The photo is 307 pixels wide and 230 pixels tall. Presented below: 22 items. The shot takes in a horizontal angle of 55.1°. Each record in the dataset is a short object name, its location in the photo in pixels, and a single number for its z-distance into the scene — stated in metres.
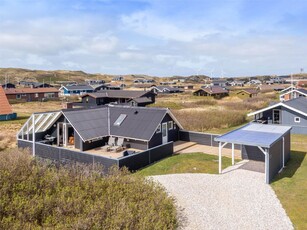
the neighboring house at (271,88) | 98.50
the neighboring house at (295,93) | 49.24
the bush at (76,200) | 8.15
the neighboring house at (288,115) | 31.42
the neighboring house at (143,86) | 114.70
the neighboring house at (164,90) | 104.56
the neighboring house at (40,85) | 105.65
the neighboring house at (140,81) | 172.05
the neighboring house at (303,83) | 104.06
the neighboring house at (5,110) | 43.00
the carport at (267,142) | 16.16
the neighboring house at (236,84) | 146.93
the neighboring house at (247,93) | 76.75
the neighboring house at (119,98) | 60.54
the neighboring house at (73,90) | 96.67
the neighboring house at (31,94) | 75.56
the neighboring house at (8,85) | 99.46
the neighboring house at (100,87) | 100.16
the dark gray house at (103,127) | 23.83
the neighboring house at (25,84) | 117.43
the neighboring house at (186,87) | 131.00
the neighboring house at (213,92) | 82.92
